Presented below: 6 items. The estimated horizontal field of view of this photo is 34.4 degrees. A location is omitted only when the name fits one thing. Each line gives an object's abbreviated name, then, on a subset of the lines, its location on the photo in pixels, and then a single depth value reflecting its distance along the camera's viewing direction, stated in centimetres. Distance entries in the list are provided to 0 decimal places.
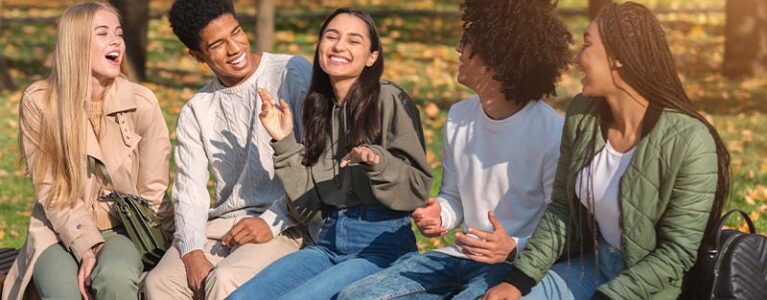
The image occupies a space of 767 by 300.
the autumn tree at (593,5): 1277
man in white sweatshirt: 438
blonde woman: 491
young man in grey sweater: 500
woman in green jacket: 385
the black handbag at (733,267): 381
